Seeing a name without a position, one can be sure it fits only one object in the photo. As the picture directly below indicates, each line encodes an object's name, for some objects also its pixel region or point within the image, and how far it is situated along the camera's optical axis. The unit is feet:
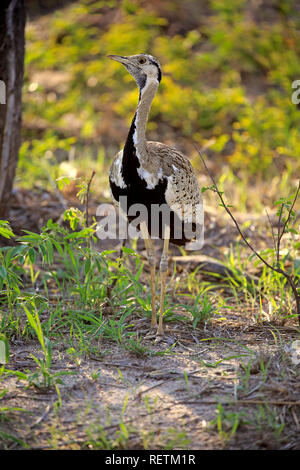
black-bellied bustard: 21.25
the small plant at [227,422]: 15.66
